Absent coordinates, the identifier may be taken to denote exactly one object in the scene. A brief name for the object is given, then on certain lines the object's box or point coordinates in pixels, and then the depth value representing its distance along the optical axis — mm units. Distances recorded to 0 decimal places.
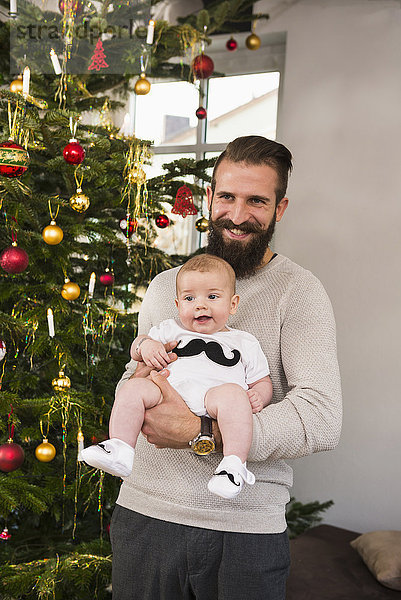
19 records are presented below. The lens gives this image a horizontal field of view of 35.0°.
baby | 1216
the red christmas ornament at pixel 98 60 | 2332
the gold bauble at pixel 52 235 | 1970
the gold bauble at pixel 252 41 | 2984
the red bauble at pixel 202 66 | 2467
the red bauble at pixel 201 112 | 2691
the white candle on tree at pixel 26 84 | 1905
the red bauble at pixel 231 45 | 3072
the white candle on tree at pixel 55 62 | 2062
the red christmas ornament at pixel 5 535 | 2139
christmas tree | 1983
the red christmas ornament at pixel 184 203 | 2260
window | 3609
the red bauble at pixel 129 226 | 2302
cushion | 2398
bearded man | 1273
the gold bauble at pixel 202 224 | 2495
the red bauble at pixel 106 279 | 2297
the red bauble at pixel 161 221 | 2402
